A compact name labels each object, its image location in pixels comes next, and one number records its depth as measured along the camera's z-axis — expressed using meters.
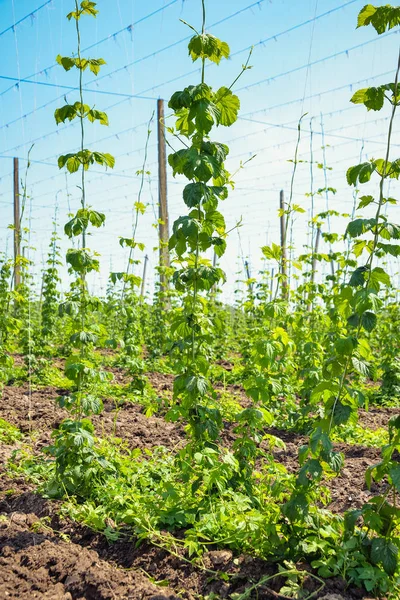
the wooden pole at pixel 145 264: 22.41
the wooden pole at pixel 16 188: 16.42
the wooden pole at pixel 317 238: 11.93
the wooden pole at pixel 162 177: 11.21
